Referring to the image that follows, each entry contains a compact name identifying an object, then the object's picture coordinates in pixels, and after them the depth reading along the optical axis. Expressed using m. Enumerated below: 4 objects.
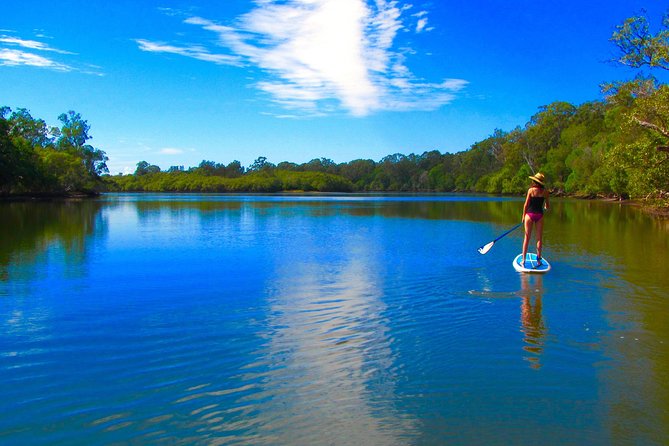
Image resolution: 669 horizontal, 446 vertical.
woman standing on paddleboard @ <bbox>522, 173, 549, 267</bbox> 10.80
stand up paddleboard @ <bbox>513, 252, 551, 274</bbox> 10.74
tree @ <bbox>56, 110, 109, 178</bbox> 83.81
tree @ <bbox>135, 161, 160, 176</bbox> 186.00
